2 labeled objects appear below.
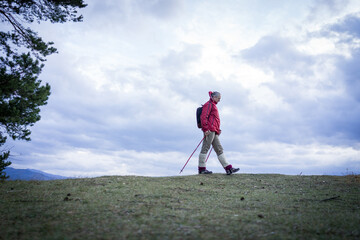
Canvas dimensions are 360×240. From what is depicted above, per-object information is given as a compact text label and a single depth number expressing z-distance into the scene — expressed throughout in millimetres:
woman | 10414
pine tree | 9961
